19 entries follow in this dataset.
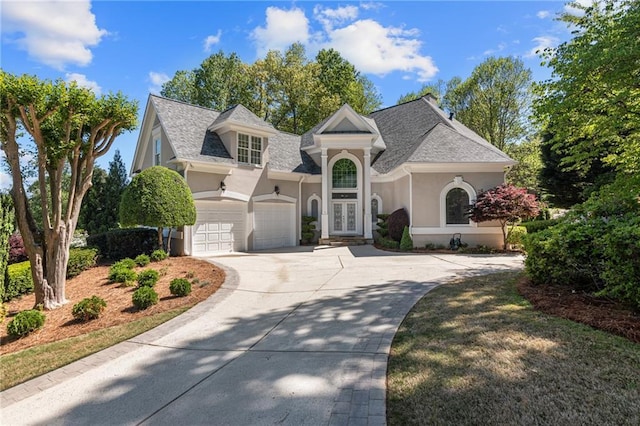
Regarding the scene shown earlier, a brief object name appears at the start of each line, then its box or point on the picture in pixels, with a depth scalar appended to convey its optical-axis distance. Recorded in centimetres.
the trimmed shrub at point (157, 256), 1208
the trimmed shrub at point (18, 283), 867
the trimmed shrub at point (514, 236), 1418
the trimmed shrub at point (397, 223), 1580
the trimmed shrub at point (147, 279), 808
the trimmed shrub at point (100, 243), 1333
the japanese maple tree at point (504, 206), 1345
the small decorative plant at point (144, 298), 673
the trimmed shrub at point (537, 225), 1416
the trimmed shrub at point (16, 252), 1430
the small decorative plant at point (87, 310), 642
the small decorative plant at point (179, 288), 733
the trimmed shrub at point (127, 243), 1252
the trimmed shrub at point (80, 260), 1065
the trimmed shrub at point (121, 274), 889
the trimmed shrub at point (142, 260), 1124
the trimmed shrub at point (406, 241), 1476
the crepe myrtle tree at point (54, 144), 663
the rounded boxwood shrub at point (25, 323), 584
